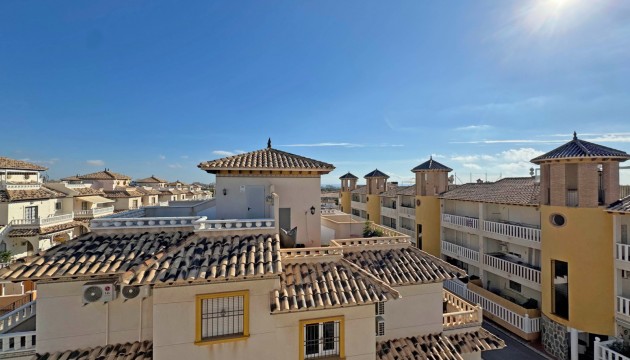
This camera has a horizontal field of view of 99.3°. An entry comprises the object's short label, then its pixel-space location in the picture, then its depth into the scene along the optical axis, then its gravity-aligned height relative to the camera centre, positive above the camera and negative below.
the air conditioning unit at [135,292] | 9.91 -4.07
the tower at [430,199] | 31.33 -1.96
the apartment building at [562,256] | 15.59 -5.20
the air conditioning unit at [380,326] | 12.46 -6.68
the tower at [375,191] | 45.94 -1.48
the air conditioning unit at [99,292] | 9.39 -3.83
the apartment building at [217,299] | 9.04 -4.25
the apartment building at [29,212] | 29.69 -3.56
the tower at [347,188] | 55.49 -1.13
